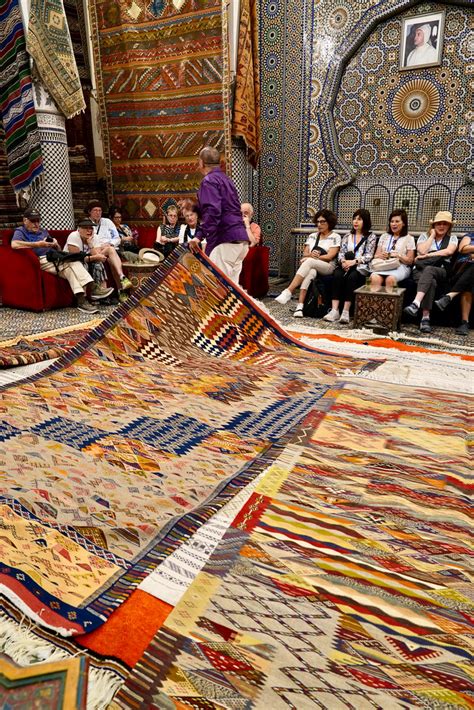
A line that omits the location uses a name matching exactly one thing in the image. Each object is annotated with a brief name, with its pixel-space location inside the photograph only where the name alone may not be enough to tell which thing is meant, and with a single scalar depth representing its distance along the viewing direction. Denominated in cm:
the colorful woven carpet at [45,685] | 79
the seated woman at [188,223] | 639
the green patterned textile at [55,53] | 577
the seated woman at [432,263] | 477
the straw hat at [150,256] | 591
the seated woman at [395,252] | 503
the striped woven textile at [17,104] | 582
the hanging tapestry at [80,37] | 728
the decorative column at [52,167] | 603
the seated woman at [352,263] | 518
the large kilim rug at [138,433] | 109
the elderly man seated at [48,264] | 541
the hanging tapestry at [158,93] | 642
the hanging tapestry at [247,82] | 625
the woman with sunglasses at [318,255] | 543
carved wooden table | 452
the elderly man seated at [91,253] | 568
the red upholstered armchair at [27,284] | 530
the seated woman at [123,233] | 662
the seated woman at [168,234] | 665
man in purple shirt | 387
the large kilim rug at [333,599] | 82
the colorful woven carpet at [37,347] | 285
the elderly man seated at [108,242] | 588
